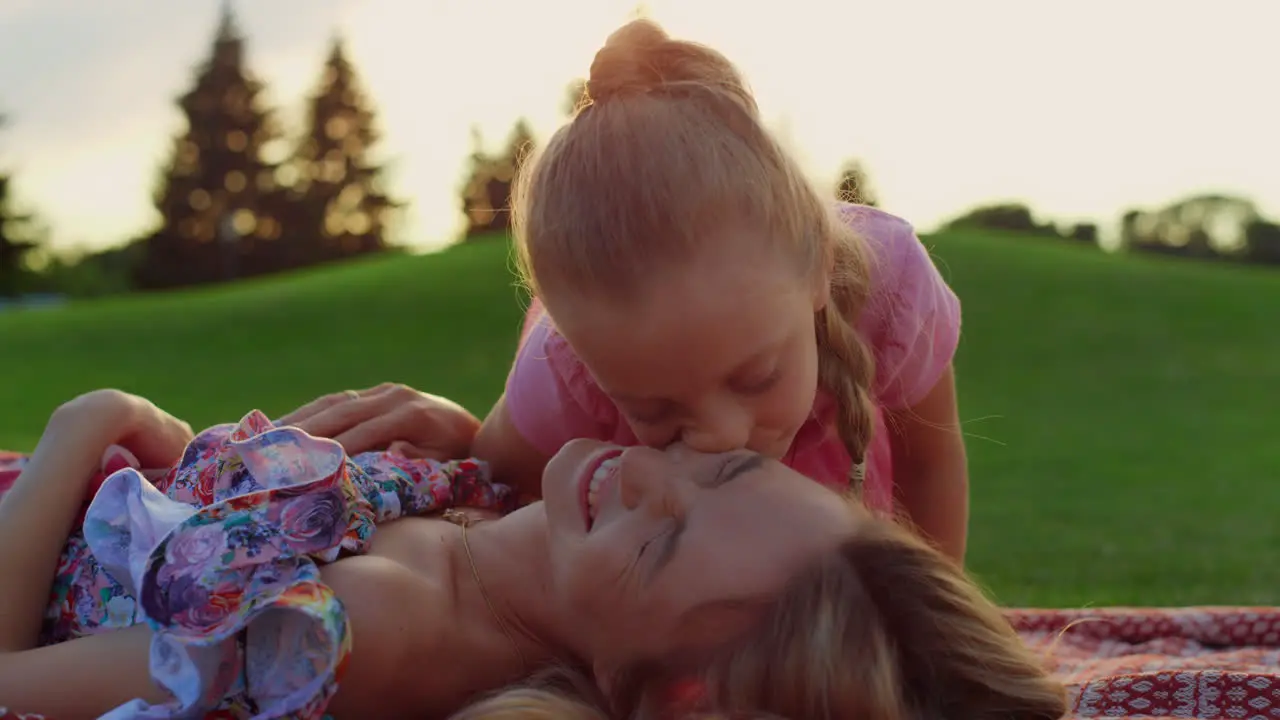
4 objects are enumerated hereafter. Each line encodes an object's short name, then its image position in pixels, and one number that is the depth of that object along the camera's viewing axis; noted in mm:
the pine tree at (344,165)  41688
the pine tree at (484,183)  29312
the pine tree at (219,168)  38875
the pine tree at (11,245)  32906
